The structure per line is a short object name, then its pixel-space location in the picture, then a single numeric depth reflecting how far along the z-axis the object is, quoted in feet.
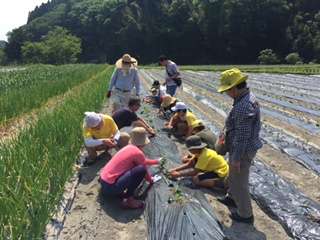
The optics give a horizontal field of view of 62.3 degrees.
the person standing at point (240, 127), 6.11
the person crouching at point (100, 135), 8.95
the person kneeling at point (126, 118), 11.12
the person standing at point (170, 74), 14.60
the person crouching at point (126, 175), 7.14
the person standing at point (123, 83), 11.84
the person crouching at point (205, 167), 7.91
